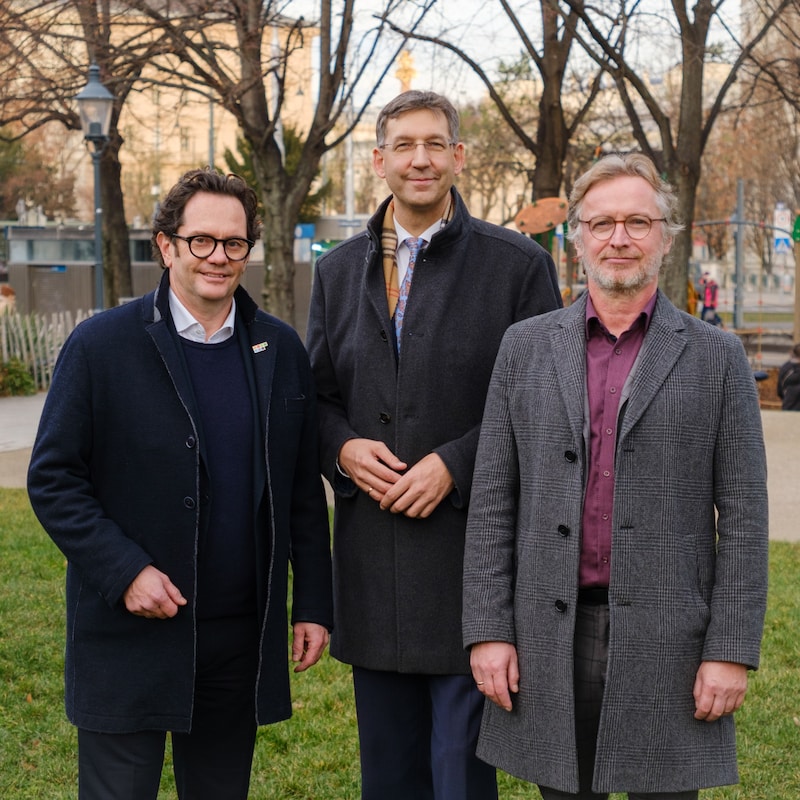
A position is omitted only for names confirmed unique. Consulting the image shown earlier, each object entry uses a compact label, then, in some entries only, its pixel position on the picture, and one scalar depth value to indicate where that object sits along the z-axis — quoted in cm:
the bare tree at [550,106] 1467
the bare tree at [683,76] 1295
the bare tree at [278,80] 1277
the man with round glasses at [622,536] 300
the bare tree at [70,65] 1405
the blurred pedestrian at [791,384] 1588
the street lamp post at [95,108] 1376
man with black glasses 318
